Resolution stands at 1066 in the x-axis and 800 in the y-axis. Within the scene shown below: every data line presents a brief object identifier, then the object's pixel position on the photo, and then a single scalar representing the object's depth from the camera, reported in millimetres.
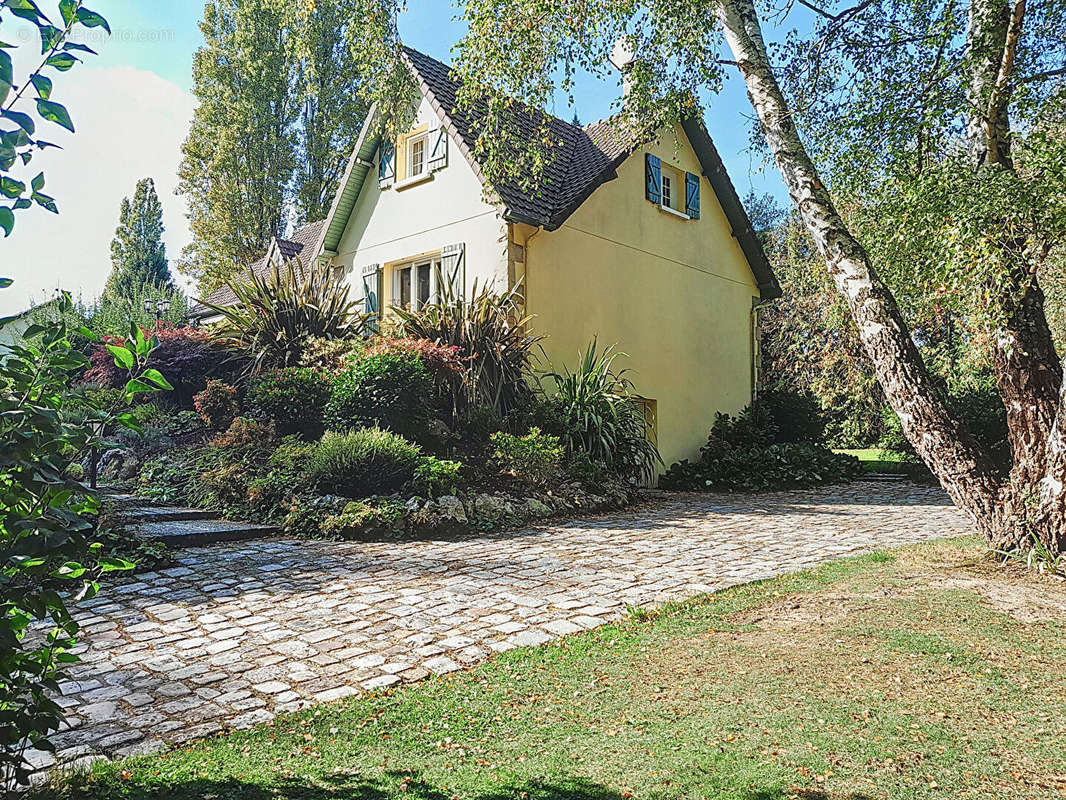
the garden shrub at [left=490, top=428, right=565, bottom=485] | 9219
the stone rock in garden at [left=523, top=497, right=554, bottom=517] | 8766
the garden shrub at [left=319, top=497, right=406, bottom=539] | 7496
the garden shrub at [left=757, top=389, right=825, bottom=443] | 15523
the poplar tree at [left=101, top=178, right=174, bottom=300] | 33906
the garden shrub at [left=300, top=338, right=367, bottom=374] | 10680
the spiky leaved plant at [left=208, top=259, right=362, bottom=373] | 11414
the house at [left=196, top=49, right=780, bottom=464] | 12109
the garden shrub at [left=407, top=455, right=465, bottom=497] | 8234
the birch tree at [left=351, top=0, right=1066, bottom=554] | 5121
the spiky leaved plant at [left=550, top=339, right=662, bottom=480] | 10664
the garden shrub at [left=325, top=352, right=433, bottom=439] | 9281
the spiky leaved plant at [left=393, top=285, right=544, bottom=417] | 10344
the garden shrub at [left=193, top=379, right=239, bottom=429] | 10211
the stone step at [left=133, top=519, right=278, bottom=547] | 6805
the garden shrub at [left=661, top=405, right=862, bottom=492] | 13133
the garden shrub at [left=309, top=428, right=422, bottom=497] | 8234
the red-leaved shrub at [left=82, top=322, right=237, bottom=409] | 11266
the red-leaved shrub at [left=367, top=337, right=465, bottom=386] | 9773
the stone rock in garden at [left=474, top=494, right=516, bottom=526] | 8242
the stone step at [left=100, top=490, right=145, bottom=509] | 7926
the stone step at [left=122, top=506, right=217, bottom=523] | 7492
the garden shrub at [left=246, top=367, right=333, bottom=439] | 9703
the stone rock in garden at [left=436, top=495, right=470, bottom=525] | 7906
